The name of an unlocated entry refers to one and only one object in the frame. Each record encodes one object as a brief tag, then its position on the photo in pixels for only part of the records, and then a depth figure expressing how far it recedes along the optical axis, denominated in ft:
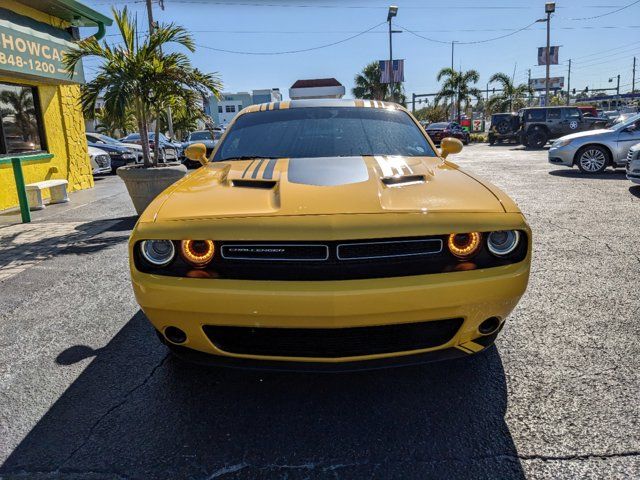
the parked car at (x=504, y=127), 78.38
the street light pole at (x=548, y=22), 93.04
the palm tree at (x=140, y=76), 21.24
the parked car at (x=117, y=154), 50.47
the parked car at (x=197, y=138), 56.98
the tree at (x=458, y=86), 140.87
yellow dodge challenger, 6.44
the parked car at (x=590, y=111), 78.77
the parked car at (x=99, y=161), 44.44
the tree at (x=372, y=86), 143.84
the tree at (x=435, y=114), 181.68
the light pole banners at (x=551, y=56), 99.81
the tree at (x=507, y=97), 146.82
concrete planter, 22.27
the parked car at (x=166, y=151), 50.29
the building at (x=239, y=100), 265.54
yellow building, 28.58
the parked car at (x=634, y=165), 25.53
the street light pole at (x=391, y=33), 91.93
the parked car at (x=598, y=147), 34.78
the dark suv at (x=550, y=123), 65.46
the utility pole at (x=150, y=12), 87.11
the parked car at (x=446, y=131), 83.75
